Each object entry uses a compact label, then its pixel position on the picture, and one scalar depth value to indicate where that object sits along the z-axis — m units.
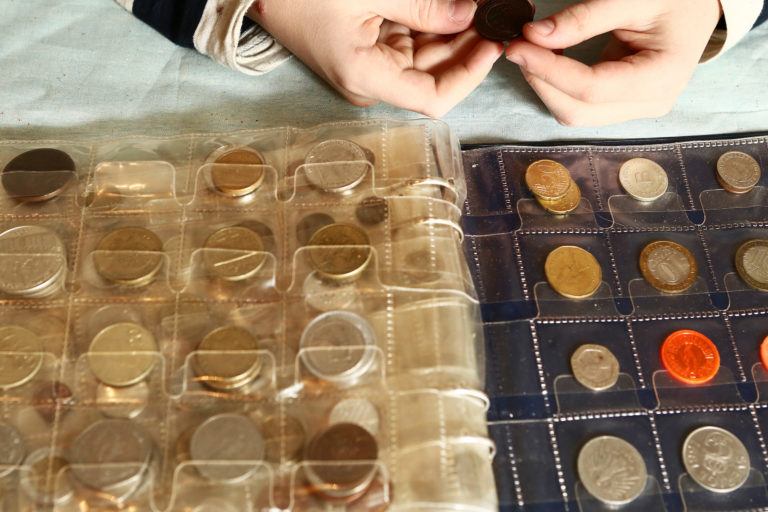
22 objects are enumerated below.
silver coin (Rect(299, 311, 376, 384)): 0.62
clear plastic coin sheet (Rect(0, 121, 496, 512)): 0.58
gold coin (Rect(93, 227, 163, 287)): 0.67
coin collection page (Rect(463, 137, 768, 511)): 0.68
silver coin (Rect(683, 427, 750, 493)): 0.68
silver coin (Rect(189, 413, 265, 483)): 0.57
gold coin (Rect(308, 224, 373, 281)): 0.66
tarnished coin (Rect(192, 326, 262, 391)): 0.61
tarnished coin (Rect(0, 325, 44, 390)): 0.62
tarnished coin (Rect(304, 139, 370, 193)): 0.72
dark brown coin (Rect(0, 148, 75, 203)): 0.72
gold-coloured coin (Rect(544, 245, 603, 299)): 0.76
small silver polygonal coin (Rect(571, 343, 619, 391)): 0.72
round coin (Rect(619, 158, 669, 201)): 0.82
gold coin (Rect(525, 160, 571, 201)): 0.81
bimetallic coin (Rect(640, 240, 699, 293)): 0.77
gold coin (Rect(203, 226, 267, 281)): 0.67
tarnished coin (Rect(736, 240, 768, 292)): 0.77
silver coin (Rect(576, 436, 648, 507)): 0.67
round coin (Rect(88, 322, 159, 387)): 0.62
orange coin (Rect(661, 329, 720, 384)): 0.72
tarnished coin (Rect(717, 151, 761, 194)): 0.83
